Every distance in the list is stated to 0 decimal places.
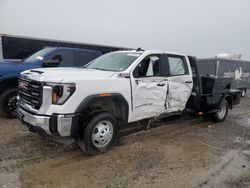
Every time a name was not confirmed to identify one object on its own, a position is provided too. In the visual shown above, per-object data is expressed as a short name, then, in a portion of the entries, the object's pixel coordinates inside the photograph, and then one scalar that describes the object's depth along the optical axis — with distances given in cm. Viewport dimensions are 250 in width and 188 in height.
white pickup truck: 299
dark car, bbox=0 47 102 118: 479
